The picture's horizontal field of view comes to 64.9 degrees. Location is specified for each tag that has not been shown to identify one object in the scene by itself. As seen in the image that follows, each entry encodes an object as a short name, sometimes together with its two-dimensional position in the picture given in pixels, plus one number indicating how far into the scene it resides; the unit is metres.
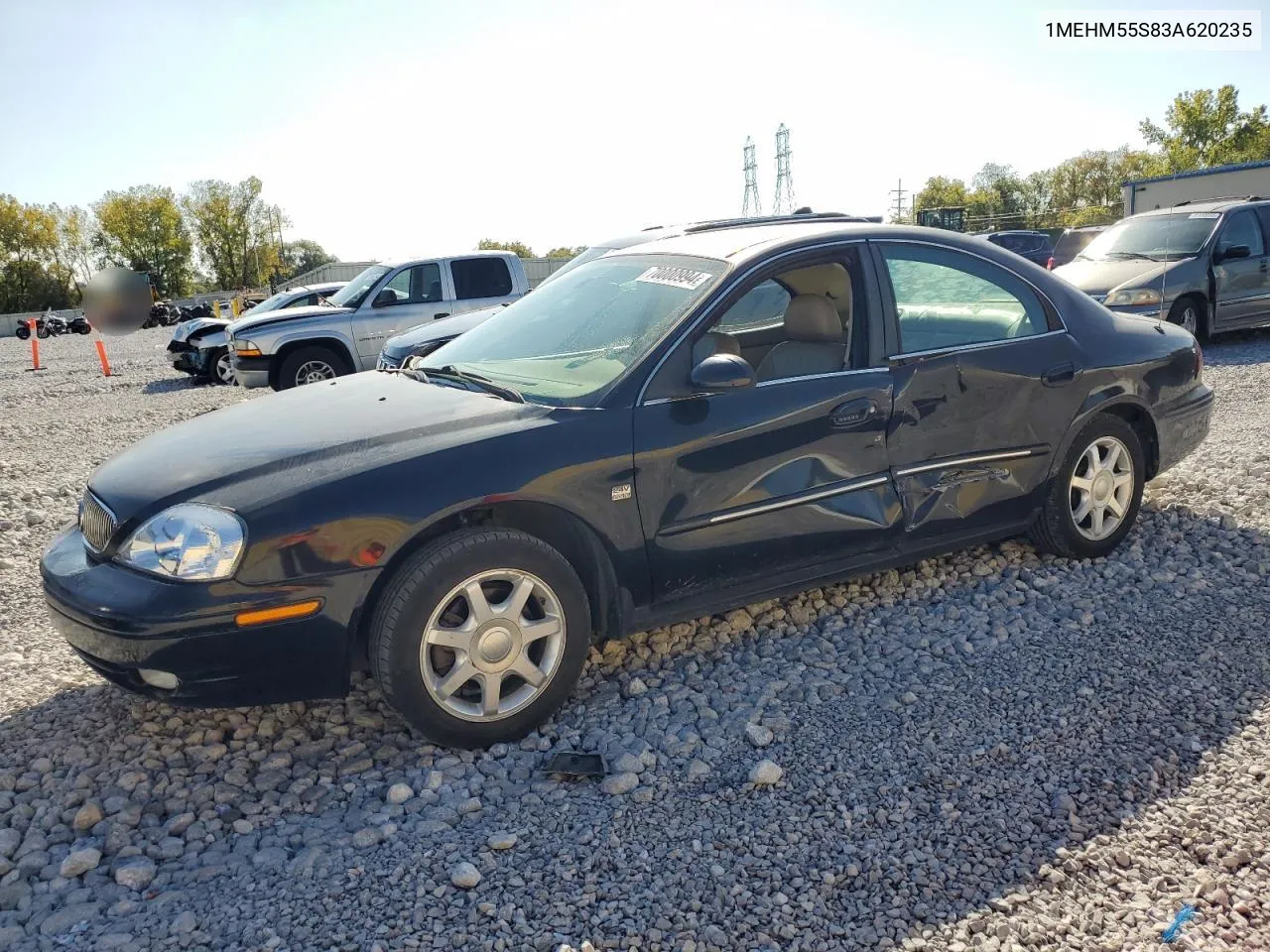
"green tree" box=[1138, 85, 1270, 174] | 46.19
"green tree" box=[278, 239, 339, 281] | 88.00
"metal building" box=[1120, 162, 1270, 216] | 25.20
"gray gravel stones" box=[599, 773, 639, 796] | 3.05
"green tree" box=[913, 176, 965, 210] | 80.50
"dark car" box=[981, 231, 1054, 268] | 23.70
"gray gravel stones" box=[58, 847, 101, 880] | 2.75
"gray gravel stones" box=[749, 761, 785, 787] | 3.04
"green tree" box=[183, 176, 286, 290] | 82.75
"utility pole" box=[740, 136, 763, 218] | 86.61
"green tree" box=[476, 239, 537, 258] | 69.75
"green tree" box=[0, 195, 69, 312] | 64.50
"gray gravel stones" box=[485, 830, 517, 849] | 2.77
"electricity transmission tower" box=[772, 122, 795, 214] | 81.19
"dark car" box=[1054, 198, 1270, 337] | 10.80
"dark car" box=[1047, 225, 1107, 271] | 20.74
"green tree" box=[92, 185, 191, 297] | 72.44
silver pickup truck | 12.17
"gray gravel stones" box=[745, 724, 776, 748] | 3.28
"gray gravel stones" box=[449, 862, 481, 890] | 2.62
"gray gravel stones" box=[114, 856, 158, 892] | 2.71
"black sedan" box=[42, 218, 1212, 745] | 3.02
